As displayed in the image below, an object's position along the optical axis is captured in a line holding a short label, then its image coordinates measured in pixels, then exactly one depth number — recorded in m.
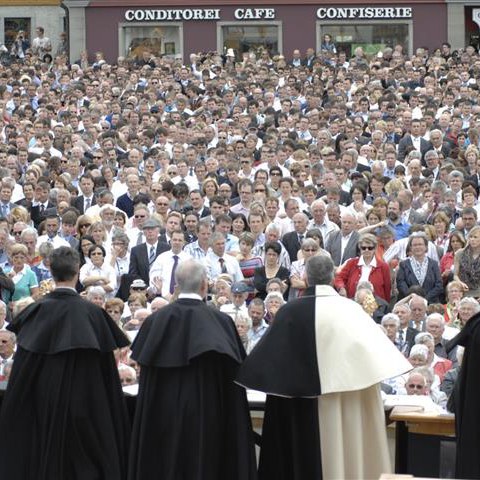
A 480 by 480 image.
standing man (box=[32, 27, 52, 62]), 43.80
